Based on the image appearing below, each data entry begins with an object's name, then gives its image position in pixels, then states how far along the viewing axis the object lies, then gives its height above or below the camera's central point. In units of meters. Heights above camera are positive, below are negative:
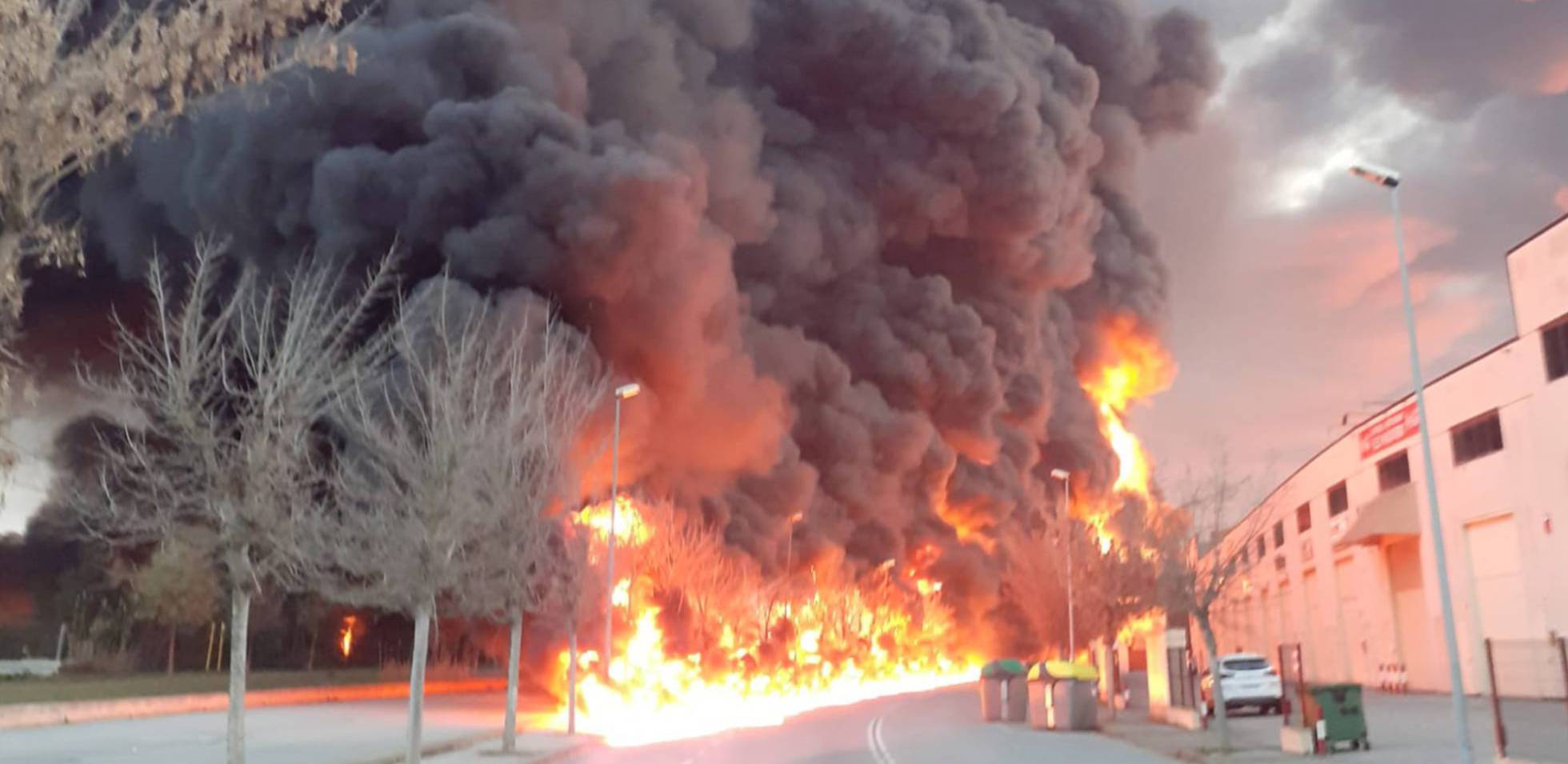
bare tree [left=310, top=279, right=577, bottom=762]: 15.09 +1.96
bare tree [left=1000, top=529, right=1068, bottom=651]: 42.53 +1.72
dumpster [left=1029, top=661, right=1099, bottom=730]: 23.70 -1.30
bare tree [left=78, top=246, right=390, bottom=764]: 11.31 +1.89
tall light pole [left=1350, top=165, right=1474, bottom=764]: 12.38 +1.20
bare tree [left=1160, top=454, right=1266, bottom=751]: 19.25 +0.89
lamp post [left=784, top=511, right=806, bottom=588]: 47.94 +3.16
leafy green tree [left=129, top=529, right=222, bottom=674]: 34.41 +1.47
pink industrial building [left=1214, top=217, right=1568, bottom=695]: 25.09 +2.61
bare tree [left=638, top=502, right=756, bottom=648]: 37.09 +2.12
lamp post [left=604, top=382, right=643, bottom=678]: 25.05 +1.48
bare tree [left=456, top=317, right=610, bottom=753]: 17.83 +2.07
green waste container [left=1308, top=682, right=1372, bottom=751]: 16.38 -1.17
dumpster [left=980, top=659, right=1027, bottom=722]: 27.17 -1.25
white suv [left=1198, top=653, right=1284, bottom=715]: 26.41 -1.20
